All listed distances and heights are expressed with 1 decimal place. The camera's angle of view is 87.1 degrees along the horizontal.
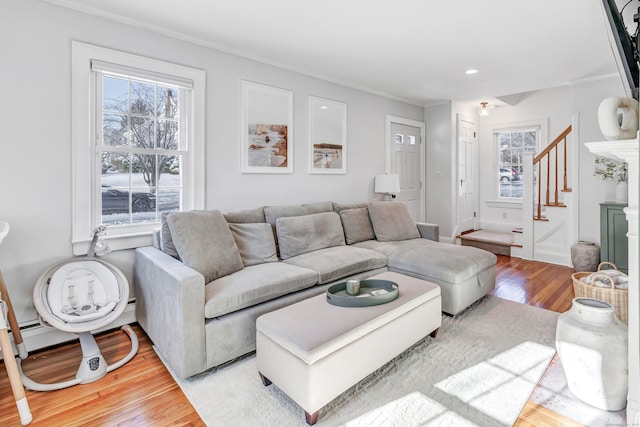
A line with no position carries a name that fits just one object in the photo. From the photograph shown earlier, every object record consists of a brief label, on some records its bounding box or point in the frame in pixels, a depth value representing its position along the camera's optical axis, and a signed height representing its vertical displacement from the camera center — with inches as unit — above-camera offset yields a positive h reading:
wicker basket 94.5 -24.6
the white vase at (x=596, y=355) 65.9 -29.1
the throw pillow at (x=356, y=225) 148.1 -7.0
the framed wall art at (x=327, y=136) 160.4 +36.6
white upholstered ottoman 64.4 -28.5
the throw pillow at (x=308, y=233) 123.4 -9.0
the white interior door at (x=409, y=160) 208.2 +32.2
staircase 179.0 -4.9
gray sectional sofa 80.4 -18.0
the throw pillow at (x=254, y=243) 111.0 -11.2
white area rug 66.3 -40.1
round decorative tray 81.0 -21.6
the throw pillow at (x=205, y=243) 93.5 -9.7
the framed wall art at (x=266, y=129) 135.0 +33.9
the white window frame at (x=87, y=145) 97.3 +19.0
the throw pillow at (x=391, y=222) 153.2 -5.7
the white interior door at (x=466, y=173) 229.9 +26.2
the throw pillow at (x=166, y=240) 100.6 -9.2
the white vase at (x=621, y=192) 153.5 +8.4
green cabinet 148.3 -11.2
